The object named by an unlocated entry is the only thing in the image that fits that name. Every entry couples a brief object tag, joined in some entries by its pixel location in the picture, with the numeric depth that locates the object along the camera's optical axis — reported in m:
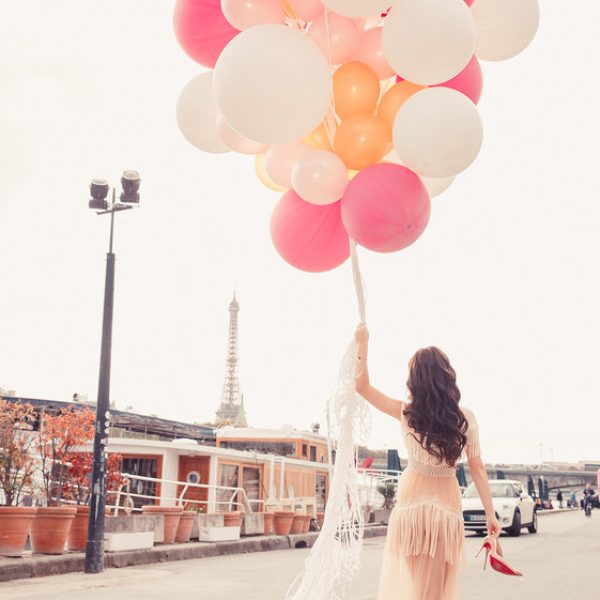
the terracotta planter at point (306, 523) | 16.83
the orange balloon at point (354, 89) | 4.39
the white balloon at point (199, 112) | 4.86
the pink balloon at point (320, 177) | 4.31
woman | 3.59
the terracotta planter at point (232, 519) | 14.07
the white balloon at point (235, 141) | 4.73
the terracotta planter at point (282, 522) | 15.99
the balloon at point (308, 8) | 4.28
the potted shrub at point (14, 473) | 9.20
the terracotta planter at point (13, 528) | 9.16
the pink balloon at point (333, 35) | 4.33
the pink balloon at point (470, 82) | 4.52
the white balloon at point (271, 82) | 3.77
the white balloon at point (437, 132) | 3.96
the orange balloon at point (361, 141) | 4.34
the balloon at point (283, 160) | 4.59
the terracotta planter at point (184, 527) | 12.90
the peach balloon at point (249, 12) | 4.18
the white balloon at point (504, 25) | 4.59
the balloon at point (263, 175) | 5.05
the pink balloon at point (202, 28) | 4.48
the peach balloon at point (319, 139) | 4.60
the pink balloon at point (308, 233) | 4.57
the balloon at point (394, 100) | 4.40
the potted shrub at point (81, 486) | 10.60
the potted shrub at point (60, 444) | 10.76
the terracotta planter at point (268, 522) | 15.97
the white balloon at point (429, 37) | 3.90
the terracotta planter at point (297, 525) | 16.52
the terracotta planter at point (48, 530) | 9.76
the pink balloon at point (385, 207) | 4.08
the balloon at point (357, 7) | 3.85
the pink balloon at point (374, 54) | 4.45
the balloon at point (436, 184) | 4.83
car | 17.47
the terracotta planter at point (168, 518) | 12.41
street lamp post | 9.56
